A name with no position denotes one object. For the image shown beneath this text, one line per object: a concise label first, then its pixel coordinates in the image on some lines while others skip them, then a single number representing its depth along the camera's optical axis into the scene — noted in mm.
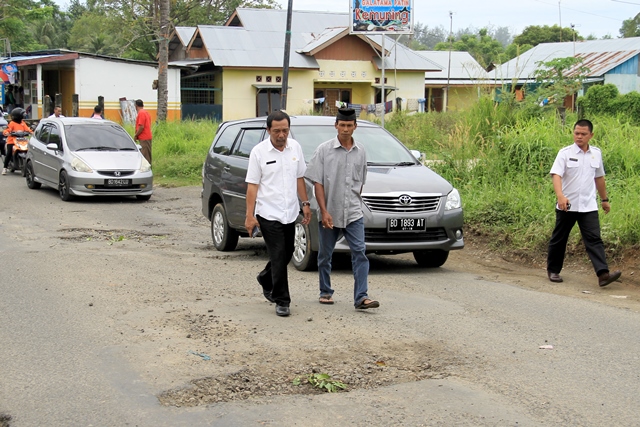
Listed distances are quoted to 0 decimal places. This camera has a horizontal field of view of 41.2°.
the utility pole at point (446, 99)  51969
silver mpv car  9812
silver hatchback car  17078
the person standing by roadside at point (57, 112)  23802
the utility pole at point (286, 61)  23358
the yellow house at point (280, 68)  43312
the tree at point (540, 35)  75812
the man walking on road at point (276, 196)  7598
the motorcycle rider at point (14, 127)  22203
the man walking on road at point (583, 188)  9492
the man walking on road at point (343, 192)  7902
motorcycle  22281
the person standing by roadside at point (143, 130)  21031
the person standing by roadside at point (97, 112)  23128
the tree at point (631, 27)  83562
